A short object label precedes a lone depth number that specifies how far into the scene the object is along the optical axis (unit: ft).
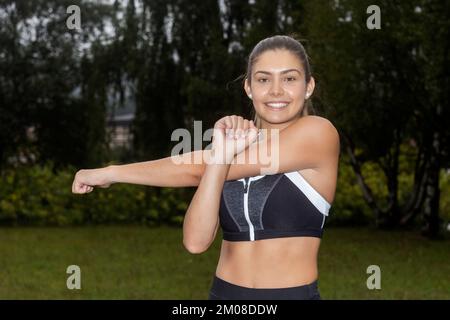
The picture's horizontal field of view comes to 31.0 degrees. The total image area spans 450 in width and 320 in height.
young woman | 9.16
